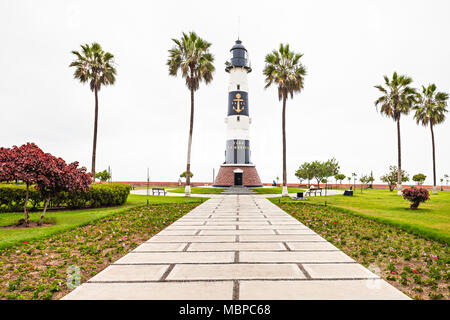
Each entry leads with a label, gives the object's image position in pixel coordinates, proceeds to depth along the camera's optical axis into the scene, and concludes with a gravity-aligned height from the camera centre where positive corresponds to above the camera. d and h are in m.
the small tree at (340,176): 49.58 +0.05
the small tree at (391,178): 42.50 -0.23
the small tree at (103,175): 42.75 +0.03
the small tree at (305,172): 52.47 +0.83
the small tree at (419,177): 47.75 -0.06
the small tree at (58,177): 9.98 -0.08
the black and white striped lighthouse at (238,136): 34.78 +5.22
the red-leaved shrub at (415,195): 15.35 -1.07
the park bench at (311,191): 29.43 -1.70
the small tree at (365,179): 51.44 -0.49
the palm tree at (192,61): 25.72 +11.05
